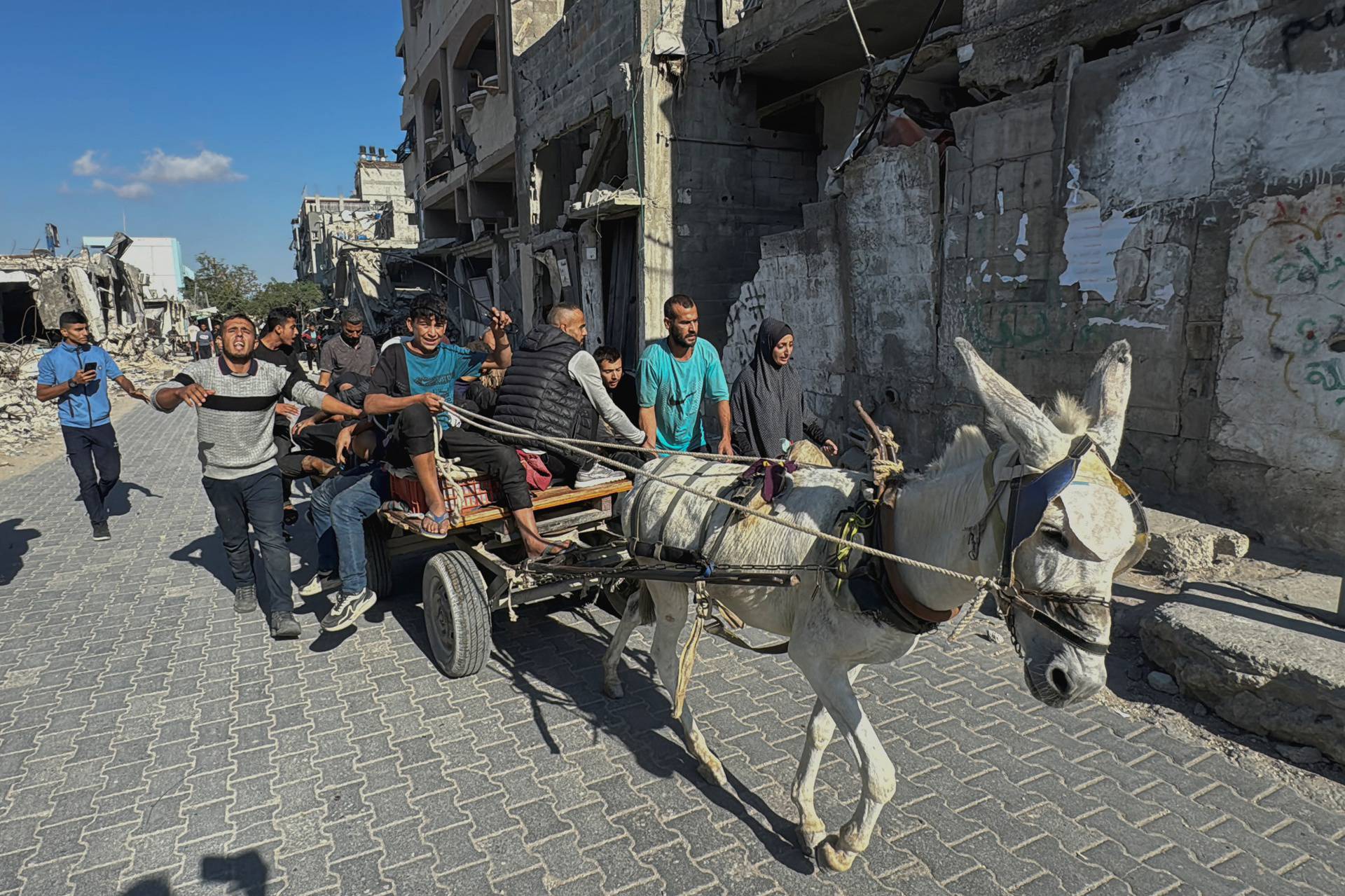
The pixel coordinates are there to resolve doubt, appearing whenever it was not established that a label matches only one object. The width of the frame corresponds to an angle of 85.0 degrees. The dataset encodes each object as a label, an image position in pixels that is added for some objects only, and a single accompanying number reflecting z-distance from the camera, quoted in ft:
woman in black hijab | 15.76
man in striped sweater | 15.78
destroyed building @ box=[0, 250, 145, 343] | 77.82
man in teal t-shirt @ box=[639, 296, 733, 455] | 16.19
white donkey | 6.55
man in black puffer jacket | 14.47
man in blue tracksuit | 23.34
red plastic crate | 14.39
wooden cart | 13.83
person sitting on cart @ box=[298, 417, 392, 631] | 15.34
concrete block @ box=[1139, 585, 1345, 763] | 11.32
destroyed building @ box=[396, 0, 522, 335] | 56.70
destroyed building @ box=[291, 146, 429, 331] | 87.56
